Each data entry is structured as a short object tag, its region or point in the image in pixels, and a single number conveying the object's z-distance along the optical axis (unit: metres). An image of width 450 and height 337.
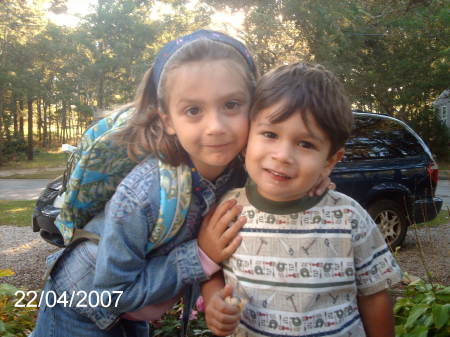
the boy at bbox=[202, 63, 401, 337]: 1.35
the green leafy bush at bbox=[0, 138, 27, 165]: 24.78
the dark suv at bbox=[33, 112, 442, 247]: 5.62
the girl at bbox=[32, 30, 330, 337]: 1.40
